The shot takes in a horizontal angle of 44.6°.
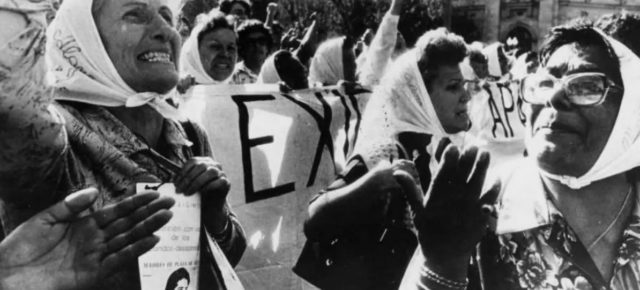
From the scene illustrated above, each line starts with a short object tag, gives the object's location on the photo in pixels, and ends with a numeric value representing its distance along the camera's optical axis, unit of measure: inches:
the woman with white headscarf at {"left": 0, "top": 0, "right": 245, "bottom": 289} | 84.7
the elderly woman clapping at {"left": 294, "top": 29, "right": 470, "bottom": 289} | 114.3
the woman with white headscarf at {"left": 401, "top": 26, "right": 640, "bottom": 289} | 84.0
